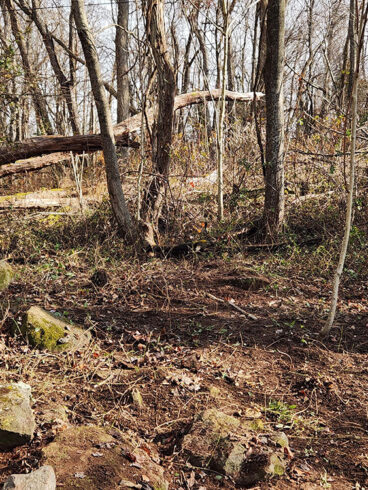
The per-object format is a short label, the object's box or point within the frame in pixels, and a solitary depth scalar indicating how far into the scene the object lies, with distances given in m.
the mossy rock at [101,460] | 2.19
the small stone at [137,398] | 3.03
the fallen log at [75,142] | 7.45
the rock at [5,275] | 4.93
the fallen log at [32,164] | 7.57
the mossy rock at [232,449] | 2.45
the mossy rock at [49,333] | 3.59
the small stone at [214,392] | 3.20
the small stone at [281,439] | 2.67
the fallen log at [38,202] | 7.21
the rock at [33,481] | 1.89
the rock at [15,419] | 2.38
